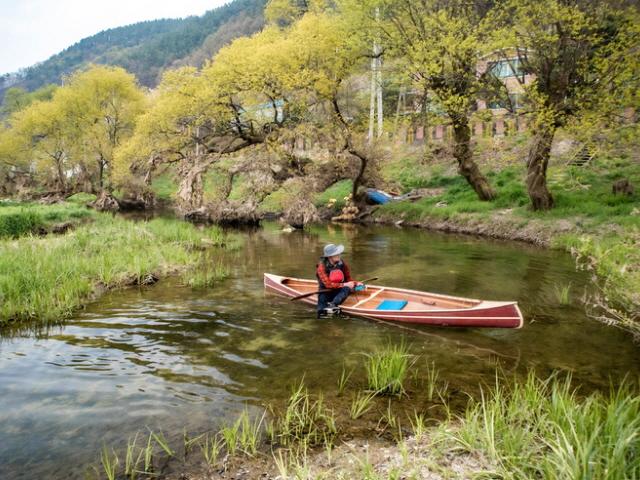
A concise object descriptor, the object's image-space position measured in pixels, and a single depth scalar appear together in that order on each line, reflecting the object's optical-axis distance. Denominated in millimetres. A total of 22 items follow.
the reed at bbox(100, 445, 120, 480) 4344
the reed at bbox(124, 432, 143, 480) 4488
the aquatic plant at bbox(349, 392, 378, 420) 5518
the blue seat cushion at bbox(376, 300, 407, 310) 9552
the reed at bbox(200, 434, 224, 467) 4656
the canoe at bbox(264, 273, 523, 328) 8281
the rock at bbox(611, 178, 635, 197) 18547
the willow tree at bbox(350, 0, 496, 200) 18688
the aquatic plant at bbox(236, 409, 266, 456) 4809
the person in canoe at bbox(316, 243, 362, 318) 9898
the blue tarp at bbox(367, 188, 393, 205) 28473
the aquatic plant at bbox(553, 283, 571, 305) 10242
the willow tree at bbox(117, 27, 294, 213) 22375
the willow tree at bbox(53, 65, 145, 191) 39000
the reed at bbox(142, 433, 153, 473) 4551
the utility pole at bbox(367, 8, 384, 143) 23144
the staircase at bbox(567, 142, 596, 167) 12730
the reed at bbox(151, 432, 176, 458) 4809
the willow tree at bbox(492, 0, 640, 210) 15328
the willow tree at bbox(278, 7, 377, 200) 22953
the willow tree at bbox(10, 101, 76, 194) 40781
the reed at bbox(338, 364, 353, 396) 6152
